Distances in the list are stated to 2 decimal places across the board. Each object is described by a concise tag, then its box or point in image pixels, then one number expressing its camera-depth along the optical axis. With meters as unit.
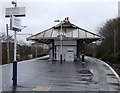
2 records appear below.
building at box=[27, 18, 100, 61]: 30.78
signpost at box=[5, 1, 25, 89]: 9.28
